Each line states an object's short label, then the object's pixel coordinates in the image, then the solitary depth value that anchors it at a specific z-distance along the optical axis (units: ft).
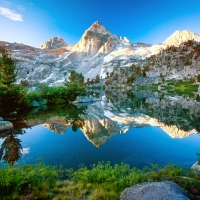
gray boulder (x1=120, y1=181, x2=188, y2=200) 15.64
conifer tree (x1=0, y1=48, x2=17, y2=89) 121.07
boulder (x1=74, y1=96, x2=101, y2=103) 193.16
